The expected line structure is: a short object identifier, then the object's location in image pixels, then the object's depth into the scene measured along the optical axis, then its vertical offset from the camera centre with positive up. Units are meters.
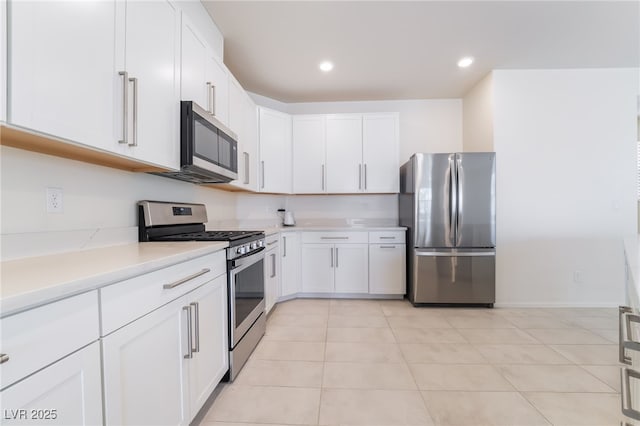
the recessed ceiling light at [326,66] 2.98 +1.61
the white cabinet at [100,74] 0.85 +0.54
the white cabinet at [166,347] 0.88 -0.53
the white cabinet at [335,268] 3.49 -0.69
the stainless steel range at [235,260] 1.76 -0.33
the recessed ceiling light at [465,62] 2.95 +1.64
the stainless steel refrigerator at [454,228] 3.10 -0.17
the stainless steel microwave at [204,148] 1.74 +0.46
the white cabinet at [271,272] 2.70 -0.61
